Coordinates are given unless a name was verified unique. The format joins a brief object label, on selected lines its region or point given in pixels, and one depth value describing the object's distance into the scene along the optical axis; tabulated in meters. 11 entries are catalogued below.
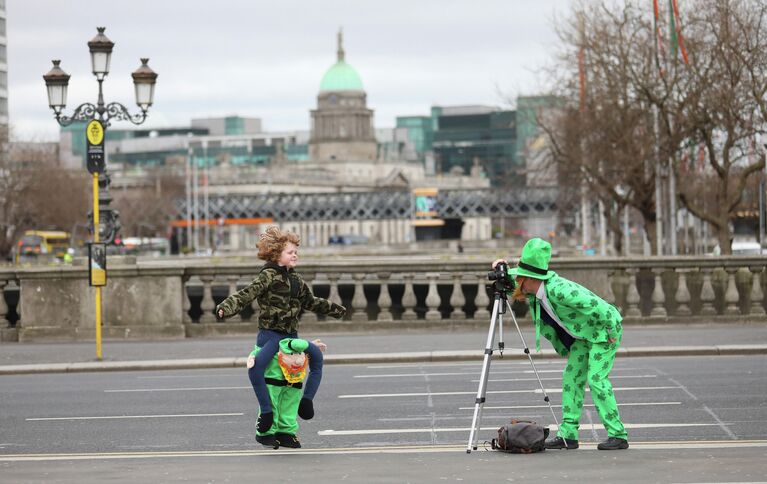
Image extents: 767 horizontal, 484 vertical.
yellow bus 96.00
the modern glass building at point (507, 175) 56.69
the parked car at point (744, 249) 58.72
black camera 10.60
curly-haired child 10.91
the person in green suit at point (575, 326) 10.57
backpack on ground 10.76
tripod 10.42
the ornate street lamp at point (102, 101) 24.66
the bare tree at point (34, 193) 82.88
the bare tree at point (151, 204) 137.25
